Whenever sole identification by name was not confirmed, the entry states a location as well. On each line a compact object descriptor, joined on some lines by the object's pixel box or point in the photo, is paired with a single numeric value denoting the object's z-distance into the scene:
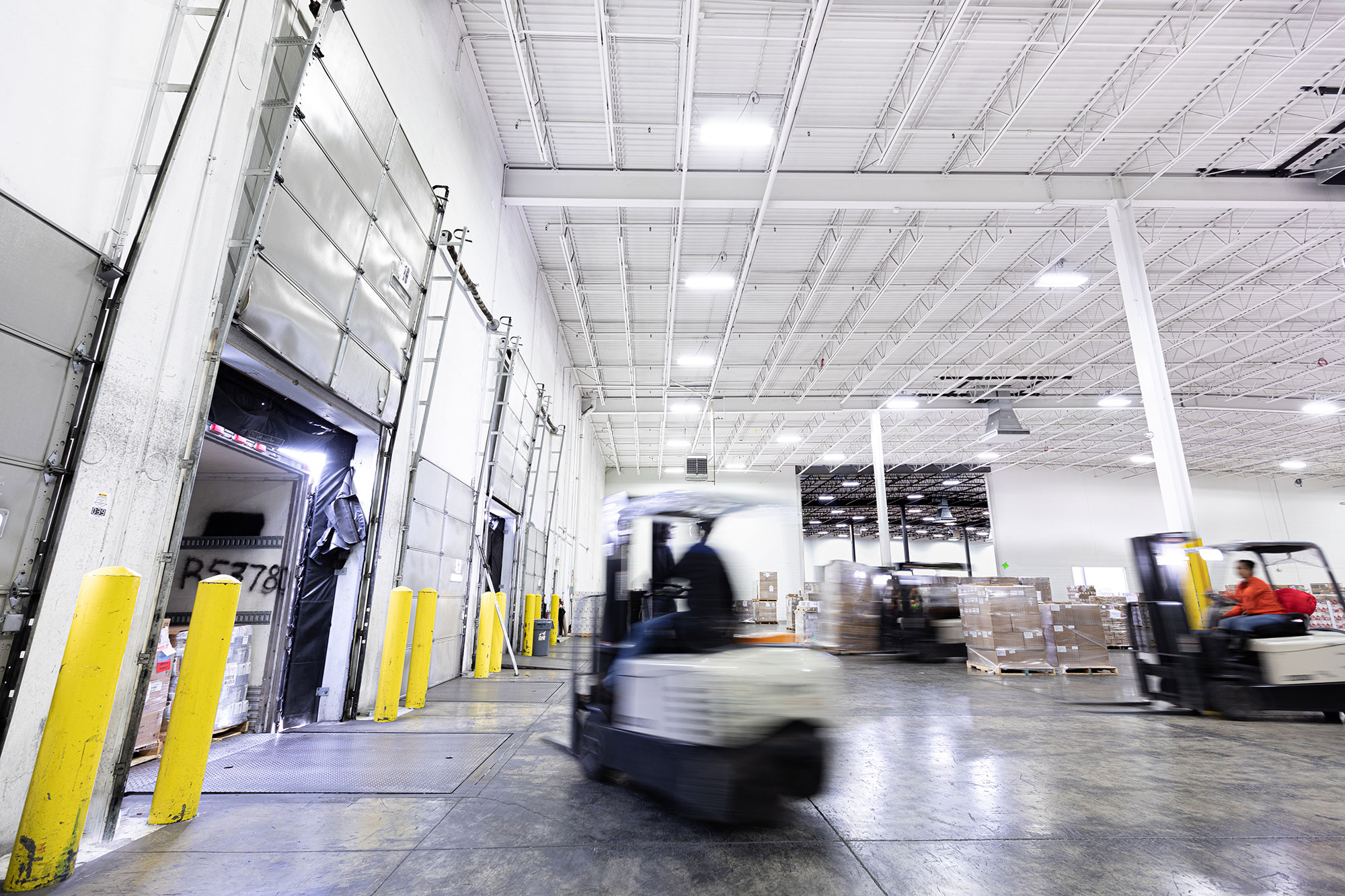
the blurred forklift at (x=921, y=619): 13.17
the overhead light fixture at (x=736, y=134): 10.31
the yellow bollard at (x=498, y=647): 10.27
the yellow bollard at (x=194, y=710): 3.37
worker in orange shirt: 6.93
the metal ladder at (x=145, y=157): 3.27
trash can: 12.80
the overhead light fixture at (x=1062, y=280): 13.52
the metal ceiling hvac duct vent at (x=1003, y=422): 18.69
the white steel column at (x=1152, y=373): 9.40
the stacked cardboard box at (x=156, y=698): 4.47
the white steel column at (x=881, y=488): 19.17
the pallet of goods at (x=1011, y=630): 10.91
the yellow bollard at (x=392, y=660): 6.12
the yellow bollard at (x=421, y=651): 6.80
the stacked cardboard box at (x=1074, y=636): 11.10
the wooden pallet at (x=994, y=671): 10.88
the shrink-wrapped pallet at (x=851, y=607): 14.19
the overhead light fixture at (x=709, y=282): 14.30
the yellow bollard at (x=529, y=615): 12.99
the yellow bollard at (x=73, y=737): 2.59
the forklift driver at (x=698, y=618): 3.92
